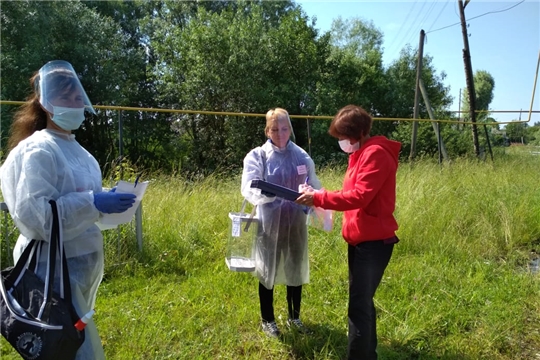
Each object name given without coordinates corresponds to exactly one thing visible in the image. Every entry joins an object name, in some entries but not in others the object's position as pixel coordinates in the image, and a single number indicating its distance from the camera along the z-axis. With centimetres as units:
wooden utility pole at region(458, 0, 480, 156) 1270
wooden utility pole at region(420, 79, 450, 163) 1004
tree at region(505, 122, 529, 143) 2312
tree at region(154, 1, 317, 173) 1716
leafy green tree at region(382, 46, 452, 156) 1539
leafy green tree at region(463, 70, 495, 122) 5075
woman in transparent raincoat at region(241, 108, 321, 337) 304
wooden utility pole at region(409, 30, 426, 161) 1312
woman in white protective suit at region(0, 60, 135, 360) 171
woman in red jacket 234
